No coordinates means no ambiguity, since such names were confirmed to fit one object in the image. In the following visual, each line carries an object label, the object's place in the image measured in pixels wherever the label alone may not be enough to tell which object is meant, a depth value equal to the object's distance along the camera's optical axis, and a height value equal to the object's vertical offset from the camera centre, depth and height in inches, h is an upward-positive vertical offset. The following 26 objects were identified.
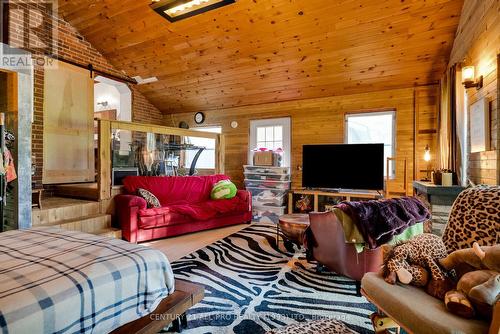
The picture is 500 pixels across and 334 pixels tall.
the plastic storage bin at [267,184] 189.2 -13.2
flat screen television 162.4 +0.1
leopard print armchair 59.1 -12.8
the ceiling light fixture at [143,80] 211.1 +71.6
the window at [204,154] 204.8 +10.6
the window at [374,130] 171.9 +25.0
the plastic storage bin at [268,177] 188.7 -7.7
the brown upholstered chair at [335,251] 82.8 -28.8
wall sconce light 105.3 +36.3
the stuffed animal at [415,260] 55.0 -20.9
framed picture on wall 95.8 +15.6
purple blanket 75.9 -15.2
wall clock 236.7 +45.2
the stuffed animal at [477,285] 42.6 -20.6
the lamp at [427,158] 155.1 +4.7
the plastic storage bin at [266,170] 187.9 -2.6
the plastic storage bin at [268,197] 189.2 -22.5
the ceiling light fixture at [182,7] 93.4 +59.4
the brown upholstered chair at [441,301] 42.3 -25.6
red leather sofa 135.9 -24.3
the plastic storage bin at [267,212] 188.1 -33.9
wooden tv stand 166.2 -18.8
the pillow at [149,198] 145.5 -17.6
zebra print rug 69.6 -41.1
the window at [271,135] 204.2 +25.5
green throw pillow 176.9 -16.4
